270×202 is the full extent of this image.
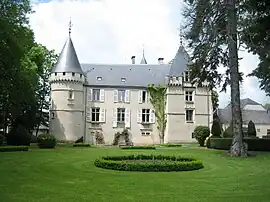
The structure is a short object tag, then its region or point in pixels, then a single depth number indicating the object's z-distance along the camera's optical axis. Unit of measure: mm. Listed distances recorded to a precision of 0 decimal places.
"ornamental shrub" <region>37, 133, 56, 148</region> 21934
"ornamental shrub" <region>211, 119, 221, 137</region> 24776
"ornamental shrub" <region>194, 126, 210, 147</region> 26301
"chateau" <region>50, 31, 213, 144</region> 32477
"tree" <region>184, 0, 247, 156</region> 15980
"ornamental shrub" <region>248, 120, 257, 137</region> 27519
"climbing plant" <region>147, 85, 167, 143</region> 33535
